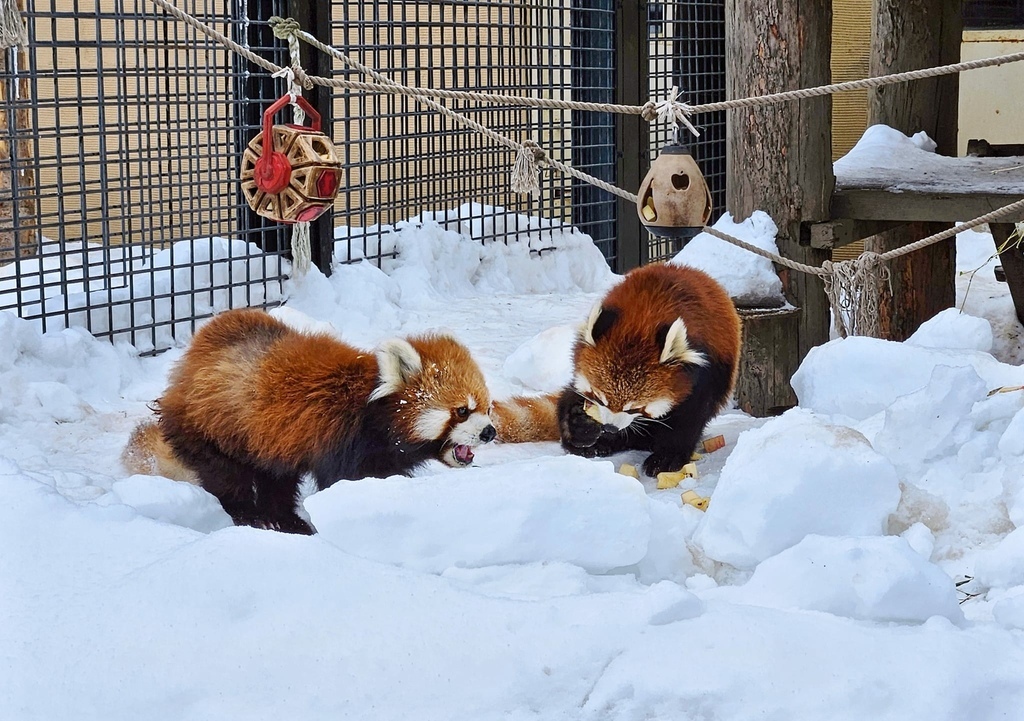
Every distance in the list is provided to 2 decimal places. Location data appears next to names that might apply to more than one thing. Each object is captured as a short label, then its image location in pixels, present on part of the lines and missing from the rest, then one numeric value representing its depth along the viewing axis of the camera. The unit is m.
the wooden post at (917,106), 5.73
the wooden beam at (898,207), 4.87
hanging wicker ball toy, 3.22
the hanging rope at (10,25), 2.96
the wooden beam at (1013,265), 6.25
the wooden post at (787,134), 4.68
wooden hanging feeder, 3.18
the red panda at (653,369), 3.60
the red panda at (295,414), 3.12
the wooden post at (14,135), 4.30
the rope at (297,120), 3.29
